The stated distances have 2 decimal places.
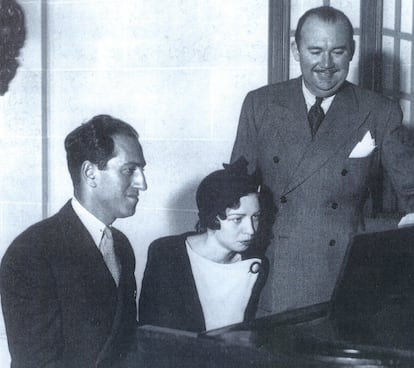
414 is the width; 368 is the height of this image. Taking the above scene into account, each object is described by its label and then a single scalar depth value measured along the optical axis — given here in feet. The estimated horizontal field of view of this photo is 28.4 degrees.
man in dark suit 6.42
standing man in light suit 9.23
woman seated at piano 8.63
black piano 5.09
